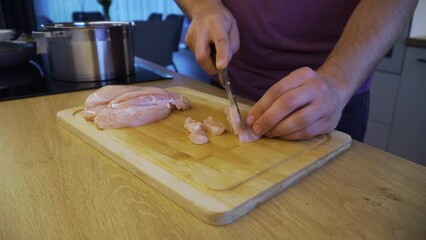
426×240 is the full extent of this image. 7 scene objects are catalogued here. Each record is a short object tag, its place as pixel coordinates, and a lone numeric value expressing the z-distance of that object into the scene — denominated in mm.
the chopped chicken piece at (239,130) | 651
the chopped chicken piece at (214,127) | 683
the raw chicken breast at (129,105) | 708
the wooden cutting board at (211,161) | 465
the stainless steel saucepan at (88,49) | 1006
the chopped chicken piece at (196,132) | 643
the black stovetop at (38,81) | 998
